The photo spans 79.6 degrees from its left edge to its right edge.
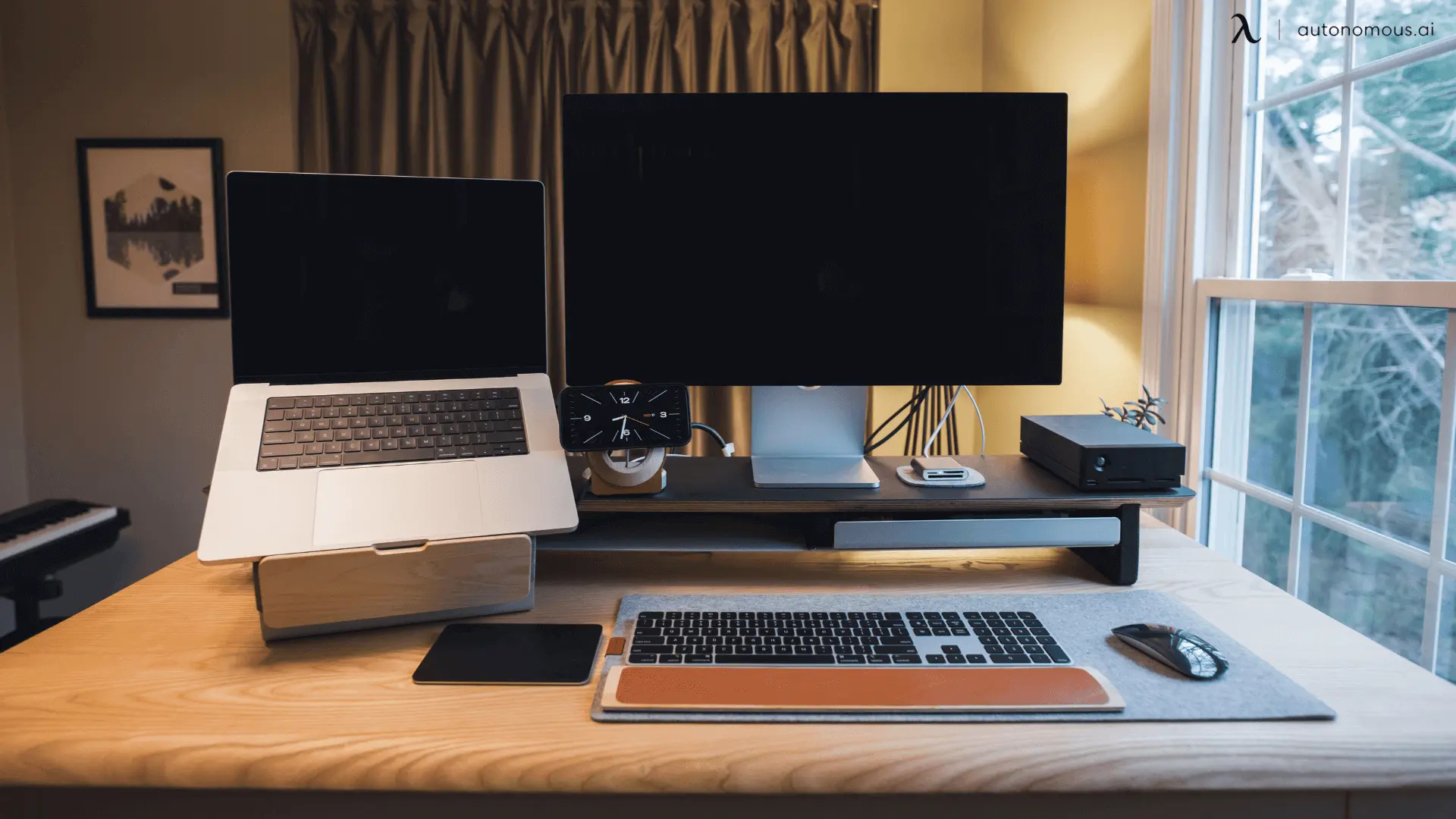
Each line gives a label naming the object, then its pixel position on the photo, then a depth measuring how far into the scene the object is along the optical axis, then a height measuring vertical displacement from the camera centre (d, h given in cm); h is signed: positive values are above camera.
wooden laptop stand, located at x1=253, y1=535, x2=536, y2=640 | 84 -25
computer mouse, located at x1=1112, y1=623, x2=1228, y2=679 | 78 -29
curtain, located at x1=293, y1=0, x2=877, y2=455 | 284 +89
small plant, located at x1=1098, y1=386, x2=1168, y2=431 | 131 -12
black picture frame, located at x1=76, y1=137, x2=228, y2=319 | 289 +31
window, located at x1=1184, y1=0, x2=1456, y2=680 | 115 +4
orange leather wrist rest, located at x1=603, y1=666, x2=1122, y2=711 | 71 -30
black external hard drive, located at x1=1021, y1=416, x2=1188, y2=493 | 104 -15
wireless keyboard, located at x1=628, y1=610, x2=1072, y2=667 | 80 -29
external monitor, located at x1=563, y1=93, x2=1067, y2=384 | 111 +13
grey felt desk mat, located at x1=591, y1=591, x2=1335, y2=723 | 71 -30
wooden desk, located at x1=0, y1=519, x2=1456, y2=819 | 64 -31
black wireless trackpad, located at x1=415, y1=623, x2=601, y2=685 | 78 -30
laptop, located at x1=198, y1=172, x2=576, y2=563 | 92 -4
